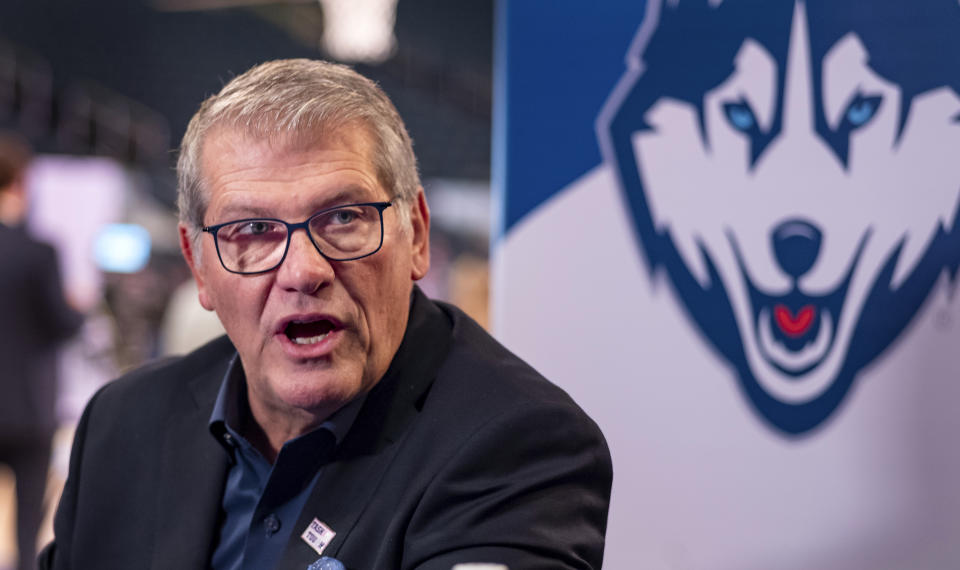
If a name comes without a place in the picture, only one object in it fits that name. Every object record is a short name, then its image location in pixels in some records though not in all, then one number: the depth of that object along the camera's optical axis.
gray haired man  1.91
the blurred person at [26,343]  3.44
